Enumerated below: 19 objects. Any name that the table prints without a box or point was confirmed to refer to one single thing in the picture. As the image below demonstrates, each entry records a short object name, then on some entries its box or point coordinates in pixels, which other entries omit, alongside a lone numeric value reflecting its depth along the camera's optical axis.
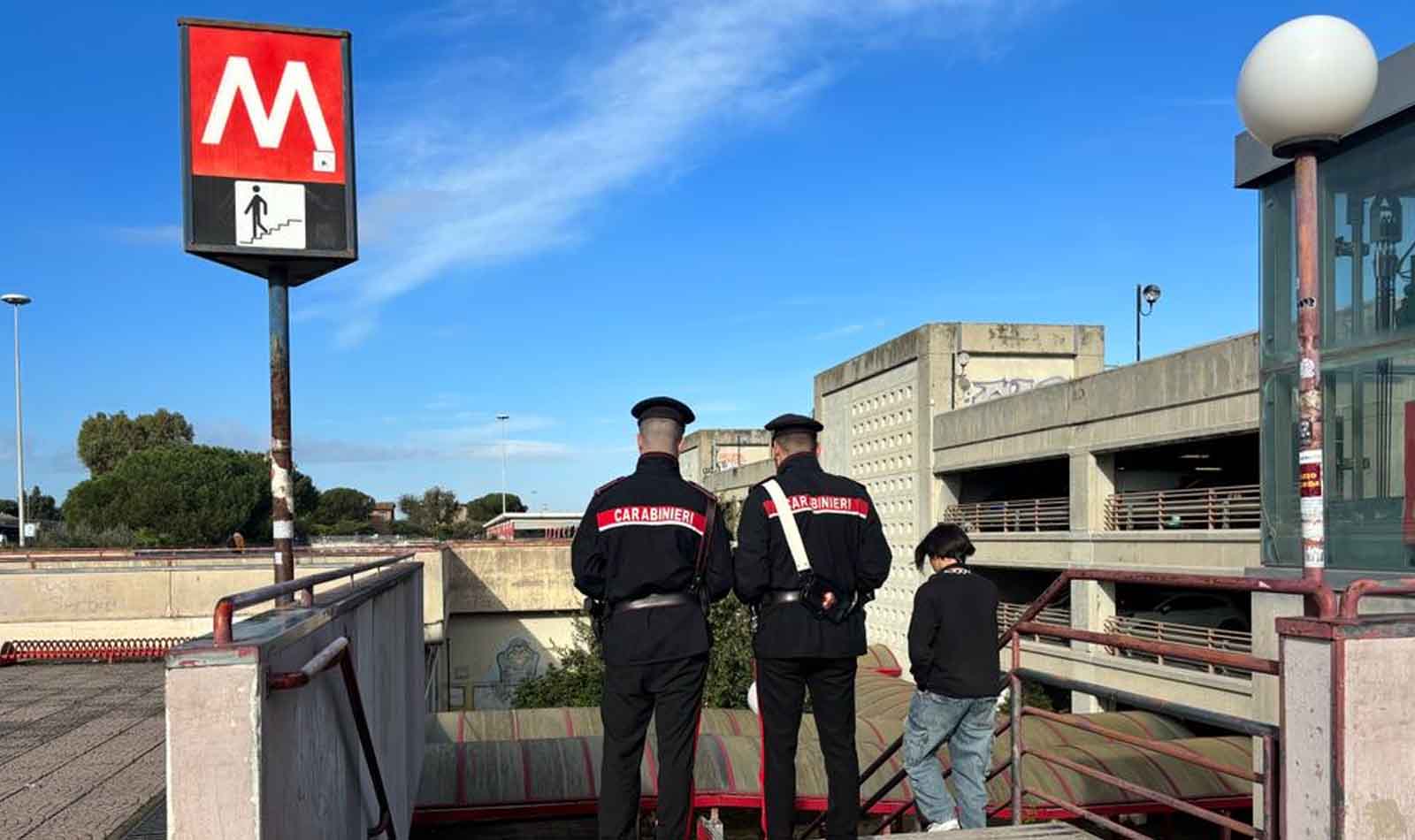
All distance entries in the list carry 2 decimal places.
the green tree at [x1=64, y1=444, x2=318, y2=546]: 69.00
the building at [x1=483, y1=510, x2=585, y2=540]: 70.00
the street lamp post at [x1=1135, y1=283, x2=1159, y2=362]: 41.12
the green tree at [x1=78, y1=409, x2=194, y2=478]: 84.94
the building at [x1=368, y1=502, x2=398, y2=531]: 117.08
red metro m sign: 4.84
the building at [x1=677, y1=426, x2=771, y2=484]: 48.81
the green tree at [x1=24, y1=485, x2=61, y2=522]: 98.38
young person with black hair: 5.17
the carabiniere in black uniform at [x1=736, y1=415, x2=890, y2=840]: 4.57
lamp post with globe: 4.02
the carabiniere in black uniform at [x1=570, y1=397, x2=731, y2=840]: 4.39
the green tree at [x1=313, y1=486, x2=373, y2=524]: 122.50
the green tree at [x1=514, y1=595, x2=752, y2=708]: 27.14
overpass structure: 2.75
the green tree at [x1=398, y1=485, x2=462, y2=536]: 115.94
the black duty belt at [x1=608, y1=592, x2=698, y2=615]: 4.42
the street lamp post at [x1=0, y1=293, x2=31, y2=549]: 45.77
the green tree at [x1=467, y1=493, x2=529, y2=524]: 135.38
